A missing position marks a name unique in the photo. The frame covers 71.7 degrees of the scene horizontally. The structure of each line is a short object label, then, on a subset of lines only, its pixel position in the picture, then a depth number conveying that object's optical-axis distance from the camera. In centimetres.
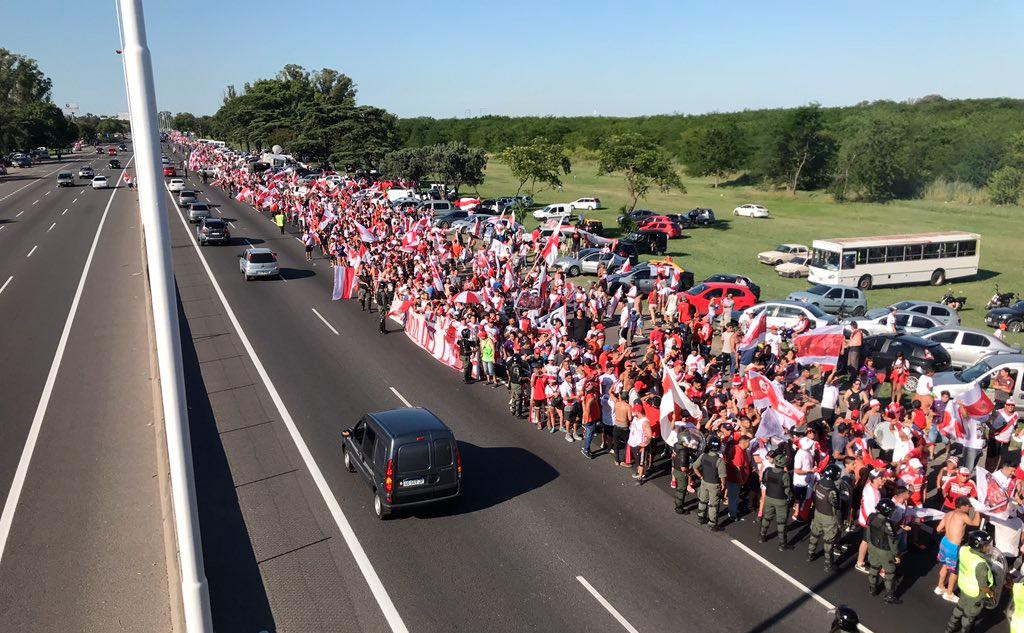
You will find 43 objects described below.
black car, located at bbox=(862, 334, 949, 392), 2036
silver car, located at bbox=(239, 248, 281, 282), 3344
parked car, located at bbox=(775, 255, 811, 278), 4044
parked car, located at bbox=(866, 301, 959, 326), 2520
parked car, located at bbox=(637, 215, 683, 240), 5184
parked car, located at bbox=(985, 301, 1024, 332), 2753
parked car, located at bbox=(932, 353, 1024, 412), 1761
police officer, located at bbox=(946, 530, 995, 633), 930
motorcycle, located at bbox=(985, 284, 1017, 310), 3014
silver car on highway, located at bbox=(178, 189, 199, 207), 6034
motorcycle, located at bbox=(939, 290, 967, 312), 2831
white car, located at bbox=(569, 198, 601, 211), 6762
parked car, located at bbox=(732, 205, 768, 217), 6869
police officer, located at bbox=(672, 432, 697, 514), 1301
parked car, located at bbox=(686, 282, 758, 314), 2817
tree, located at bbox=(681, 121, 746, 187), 9919
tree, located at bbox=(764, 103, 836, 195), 8938
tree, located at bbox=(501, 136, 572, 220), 6147
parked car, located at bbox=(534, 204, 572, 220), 5703
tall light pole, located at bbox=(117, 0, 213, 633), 611
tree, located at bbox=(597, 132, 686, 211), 5691
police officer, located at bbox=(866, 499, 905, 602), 1040
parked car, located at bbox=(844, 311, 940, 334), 2417
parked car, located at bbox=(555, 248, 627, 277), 3650
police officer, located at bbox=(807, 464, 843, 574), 1124
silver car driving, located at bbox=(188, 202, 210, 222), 5037
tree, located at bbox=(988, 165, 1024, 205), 7406
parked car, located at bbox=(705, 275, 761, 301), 2978
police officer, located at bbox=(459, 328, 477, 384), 2055
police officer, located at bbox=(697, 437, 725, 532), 1234
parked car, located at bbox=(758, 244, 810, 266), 4400
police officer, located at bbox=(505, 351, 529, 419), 1772
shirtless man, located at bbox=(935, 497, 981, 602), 1041
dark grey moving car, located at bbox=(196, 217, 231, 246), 4256
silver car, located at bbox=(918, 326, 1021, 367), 2125
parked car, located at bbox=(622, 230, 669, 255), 4397
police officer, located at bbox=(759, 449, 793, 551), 1176
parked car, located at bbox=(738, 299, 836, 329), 2362
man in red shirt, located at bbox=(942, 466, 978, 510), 1157
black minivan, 1238
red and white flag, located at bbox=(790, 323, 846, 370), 1866
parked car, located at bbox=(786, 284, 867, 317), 2895
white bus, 3556
